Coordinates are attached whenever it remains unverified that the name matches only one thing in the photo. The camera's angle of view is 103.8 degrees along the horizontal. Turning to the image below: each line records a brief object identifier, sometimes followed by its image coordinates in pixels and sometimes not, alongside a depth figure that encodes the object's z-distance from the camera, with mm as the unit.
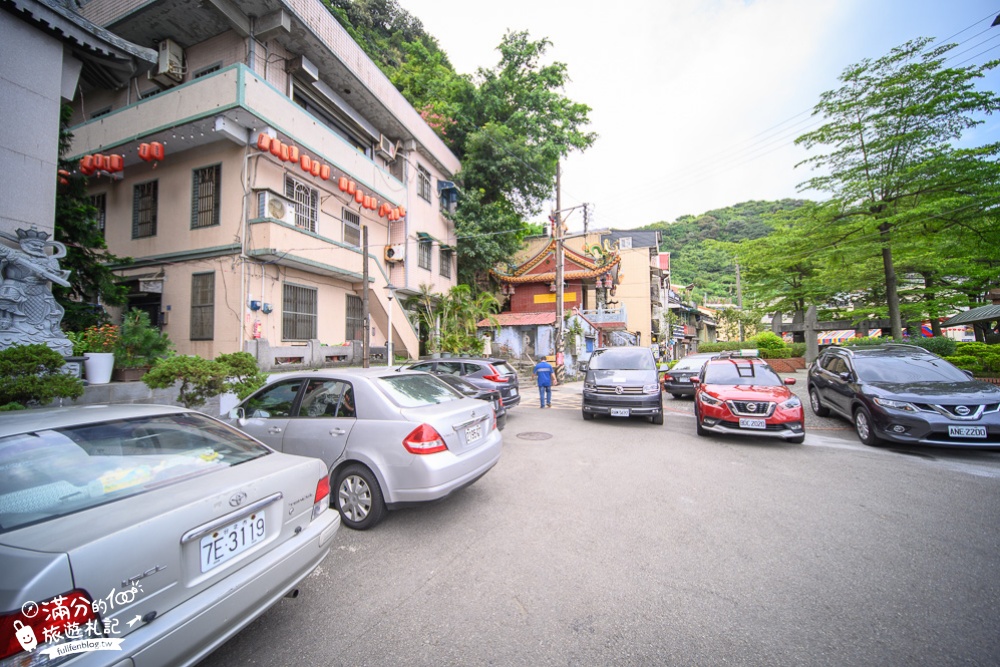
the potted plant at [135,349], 7074
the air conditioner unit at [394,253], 15211
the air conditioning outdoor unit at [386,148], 15555
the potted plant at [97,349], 6555
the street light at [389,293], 12593
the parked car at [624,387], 8367
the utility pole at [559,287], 16188
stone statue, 5586
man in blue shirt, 11039
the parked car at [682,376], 12906
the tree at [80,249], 8180
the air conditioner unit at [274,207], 9961
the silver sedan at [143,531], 1396
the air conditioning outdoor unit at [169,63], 10881
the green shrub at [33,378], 4617
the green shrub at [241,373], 6945
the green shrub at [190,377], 6086
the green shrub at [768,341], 21969
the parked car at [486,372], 9039
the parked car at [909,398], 5625
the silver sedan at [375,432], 3574
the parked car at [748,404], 6578
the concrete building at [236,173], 9742
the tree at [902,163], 11539
